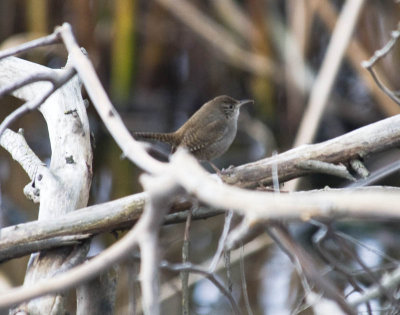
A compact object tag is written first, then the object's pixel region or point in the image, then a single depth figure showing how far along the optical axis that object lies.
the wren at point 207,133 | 6.58
